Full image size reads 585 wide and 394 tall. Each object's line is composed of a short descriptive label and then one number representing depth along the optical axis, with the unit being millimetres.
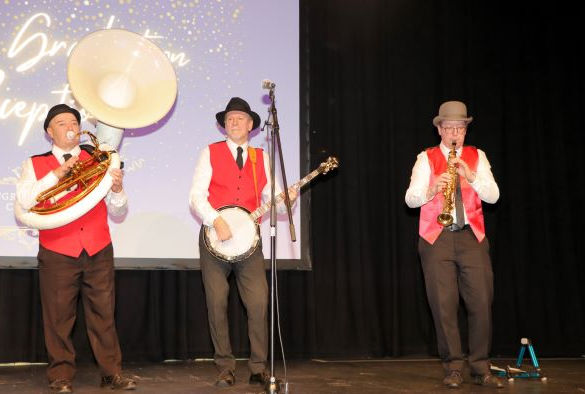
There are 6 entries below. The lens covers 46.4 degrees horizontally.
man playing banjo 4246
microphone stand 3459
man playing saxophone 4301
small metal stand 4770
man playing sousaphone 4105
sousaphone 3963
